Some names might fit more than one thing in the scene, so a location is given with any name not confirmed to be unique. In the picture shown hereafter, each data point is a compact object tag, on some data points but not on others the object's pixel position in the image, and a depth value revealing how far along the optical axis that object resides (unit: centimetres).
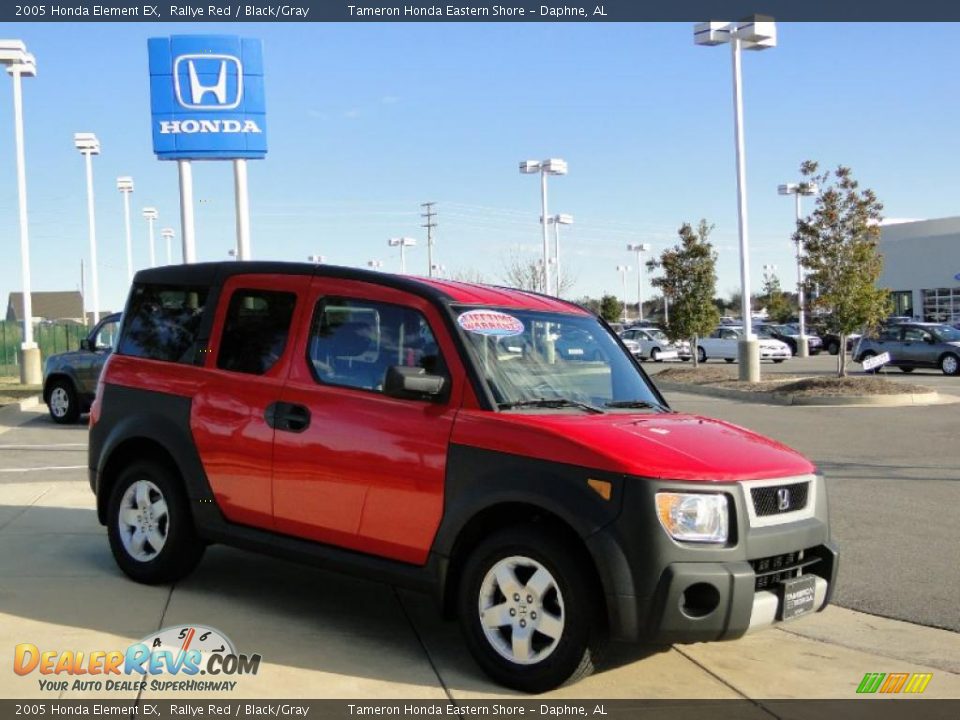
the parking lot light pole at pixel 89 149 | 4347
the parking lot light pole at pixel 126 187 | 5538
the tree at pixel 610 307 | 8069
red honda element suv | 482
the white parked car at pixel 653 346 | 4716
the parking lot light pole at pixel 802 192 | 2677
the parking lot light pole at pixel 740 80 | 2752
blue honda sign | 1878
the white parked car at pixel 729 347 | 4381
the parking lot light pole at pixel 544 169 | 4766
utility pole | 8019
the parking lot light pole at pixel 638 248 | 9425
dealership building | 5984
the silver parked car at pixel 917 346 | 3275
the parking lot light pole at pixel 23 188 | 3222
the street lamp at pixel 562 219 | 6397
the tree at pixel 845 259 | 2505
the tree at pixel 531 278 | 6688
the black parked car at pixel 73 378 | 1833
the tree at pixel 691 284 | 3484
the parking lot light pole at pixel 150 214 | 6419
